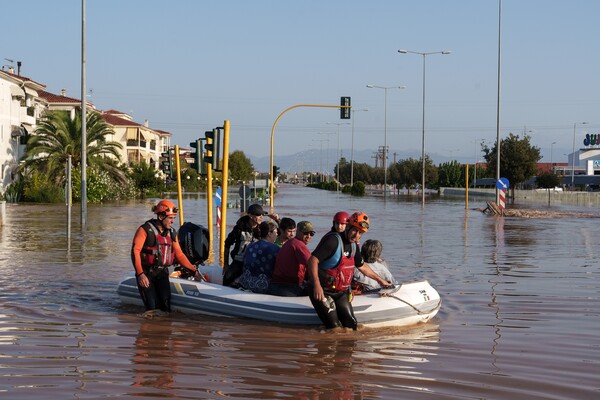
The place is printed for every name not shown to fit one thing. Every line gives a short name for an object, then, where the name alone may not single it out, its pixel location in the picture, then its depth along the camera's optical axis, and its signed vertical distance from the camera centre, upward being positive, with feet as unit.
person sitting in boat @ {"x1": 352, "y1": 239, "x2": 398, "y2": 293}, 36.40 -3.69
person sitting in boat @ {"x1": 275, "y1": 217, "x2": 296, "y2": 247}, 36.22 -2.01
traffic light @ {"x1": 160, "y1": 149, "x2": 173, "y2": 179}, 72.58 +0.80
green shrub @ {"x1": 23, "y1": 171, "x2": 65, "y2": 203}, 172.55 -2.89
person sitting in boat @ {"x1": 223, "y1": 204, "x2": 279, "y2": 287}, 37.22 -2.60
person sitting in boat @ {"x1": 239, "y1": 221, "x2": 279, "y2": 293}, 35.60 -3.23
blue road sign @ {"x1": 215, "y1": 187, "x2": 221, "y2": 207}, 82.75 -1.82
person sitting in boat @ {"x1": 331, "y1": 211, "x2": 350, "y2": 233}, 31.12 -1.44
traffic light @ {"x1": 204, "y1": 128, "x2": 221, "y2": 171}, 53.01 +1.70
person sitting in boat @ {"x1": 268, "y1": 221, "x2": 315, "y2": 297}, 33.91 -3.28
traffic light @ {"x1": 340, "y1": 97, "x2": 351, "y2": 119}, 142.82 +10.76
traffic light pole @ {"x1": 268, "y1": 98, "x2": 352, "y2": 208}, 139.74 +10.33
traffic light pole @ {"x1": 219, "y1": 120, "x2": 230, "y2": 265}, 49.03 +0.25
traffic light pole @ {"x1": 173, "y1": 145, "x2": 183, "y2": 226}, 54.30 +0.22
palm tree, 178.19 +5.65
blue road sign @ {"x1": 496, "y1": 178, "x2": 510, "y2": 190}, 142.10 -0.64
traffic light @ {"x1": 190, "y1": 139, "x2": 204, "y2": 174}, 55.72 +1.05
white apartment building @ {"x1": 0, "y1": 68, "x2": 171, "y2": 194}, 185.78 +13.94
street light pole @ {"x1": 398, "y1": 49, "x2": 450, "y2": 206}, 219.43 +10.55
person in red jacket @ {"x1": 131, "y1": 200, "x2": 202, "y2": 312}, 34.30 -2.88
